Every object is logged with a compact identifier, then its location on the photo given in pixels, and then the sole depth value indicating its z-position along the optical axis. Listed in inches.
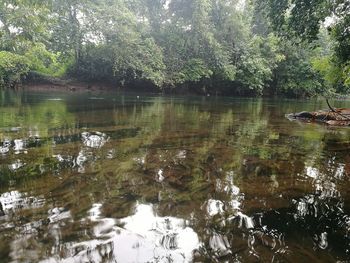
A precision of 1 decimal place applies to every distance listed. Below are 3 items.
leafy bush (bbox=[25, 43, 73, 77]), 1125.7
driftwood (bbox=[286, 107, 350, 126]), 449.1
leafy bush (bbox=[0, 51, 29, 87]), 999.0
